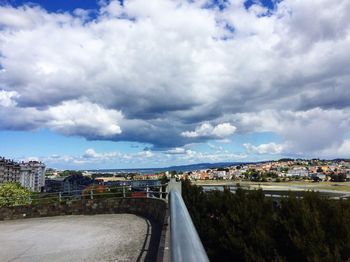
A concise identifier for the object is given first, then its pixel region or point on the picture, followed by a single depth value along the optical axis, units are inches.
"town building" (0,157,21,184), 7519.7
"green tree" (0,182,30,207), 1942.7
